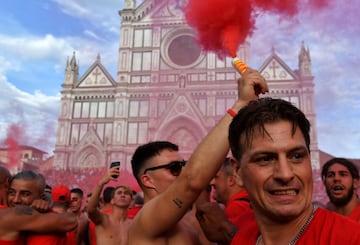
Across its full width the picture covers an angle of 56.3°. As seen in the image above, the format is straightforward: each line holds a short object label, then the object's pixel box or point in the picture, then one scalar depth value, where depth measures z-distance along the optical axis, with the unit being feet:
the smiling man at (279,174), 4.16
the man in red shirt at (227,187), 9.22
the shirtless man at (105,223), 12.41
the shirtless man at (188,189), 4.92
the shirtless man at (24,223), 8.62
